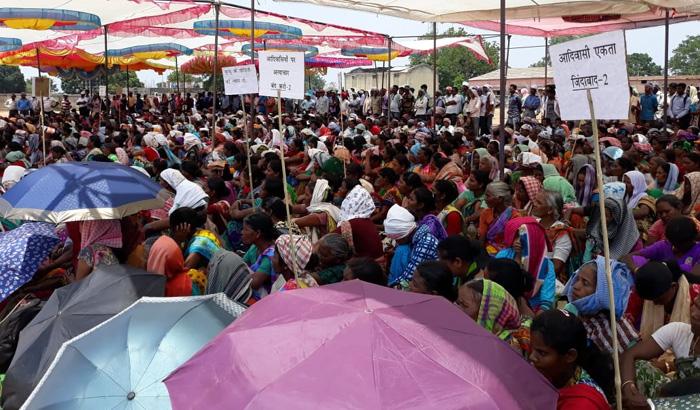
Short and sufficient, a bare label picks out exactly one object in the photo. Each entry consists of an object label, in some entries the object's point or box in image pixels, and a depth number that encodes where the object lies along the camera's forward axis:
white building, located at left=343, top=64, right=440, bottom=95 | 46.31
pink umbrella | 2.16
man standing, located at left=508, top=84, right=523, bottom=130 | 19.61
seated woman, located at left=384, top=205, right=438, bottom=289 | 4.97
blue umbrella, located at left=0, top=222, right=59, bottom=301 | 4.30
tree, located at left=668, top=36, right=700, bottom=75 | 90.81
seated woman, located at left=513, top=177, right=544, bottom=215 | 6.26
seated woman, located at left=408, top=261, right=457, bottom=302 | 3.88
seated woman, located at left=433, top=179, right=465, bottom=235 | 5.85
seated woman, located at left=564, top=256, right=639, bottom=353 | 3.49
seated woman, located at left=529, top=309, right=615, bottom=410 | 2.89
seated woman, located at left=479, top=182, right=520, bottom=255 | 5.63
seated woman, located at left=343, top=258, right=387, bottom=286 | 4.08
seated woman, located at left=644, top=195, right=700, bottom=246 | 5.66
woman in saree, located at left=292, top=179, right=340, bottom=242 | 5.87
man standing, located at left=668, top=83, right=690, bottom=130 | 17.81
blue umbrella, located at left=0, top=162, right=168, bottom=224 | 4.80
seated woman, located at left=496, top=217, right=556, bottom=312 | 4.61
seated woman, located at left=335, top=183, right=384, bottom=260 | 5.34
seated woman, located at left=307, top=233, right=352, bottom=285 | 4.48
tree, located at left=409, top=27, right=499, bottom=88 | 70.12
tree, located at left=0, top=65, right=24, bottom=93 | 73.75
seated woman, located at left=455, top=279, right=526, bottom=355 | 3.42
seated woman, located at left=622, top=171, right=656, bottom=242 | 6.34
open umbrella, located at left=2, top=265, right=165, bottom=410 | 3.15
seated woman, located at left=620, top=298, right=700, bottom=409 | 3.35
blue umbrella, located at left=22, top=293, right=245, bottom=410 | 2.71
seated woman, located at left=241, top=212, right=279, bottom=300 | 4.59
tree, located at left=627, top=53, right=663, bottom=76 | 80.93
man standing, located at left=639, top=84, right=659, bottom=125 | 17.91
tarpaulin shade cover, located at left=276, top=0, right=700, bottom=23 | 8.76
